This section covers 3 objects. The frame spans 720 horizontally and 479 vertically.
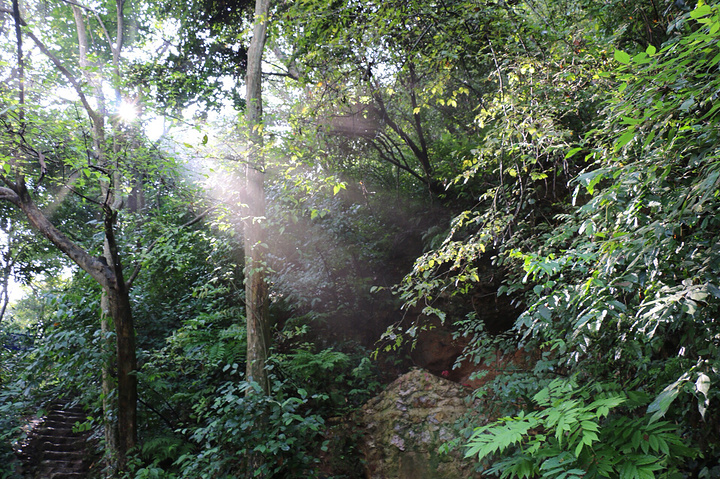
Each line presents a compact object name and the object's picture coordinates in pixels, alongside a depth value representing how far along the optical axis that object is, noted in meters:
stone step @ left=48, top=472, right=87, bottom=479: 6.02
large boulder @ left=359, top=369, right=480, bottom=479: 4.03
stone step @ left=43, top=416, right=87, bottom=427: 7.55
